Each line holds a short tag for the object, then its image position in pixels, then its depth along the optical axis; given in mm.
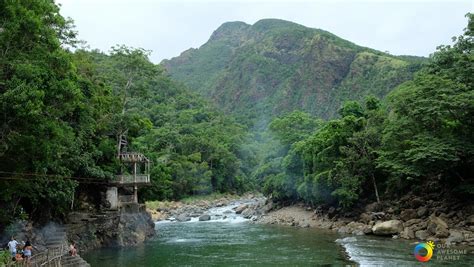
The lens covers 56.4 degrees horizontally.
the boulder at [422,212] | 30623
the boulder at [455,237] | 25244
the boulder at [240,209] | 56328
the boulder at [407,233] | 28375
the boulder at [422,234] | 27609
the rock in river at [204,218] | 50406
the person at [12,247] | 17006
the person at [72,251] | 21141
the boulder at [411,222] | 29995
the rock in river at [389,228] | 29912
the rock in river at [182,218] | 51419
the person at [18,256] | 16067
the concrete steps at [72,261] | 19925
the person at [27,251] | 17625
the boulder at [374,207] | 35528
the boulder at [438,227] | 26500
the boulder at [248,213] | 51784
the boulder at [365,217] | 34656
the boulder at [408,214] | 31188
